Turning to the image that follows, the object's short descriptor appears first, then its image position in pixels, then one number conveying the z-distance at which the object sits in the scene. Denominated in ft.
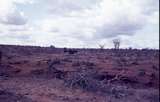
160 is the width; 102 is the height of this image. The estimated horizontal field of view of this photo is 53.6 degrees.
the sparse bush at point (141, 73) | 25.01
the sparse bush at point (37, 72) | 24.55
